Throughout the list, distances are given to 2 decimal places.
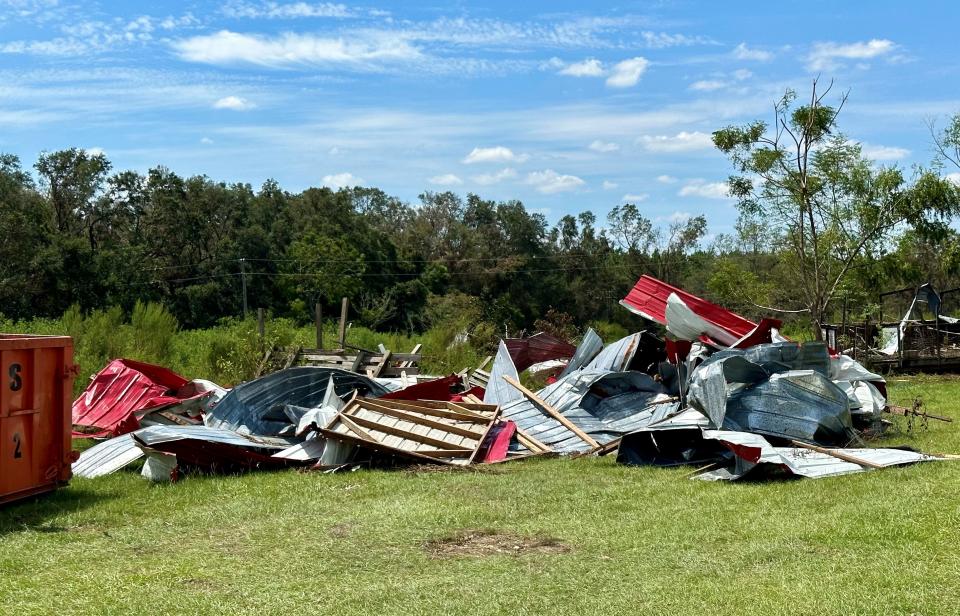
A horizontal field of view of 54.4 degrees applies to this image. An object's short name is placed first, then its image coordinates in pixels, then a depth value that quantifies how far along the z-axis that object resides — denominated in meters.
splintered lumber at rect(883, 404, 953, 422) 12.07
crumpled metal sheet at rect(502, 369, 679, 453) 12.09
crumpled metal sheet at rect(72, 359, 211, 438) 14.16
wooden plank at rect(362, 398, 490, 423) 11.85
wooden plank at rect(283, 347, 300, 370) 18.44
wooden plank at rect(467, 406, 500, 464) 10.85
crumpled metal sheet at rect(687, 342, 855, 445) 10.50
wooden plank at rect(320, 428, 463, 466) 10.53
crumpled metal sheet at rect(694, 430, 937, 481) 8.91
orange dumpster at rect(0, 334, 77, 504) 8.47
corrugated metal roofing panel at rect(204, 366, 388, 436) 12.15
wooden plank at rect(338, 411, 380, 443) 10.69
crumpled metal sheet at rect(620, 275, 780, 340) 14.59
